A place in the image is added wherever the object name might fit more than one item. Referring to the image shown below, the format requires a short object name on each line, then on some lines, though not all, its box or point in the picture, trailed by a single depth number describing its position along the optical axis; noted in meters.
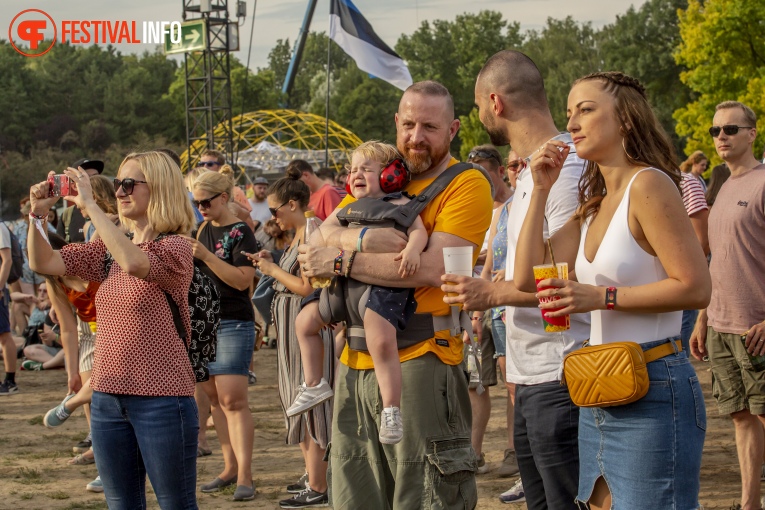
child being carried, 7.12
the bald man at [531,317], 6.96
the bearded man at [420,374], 7.20
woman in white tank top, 5.54
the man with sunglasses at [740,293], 11.22
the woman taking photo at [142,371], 7.94
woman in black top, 12.66
